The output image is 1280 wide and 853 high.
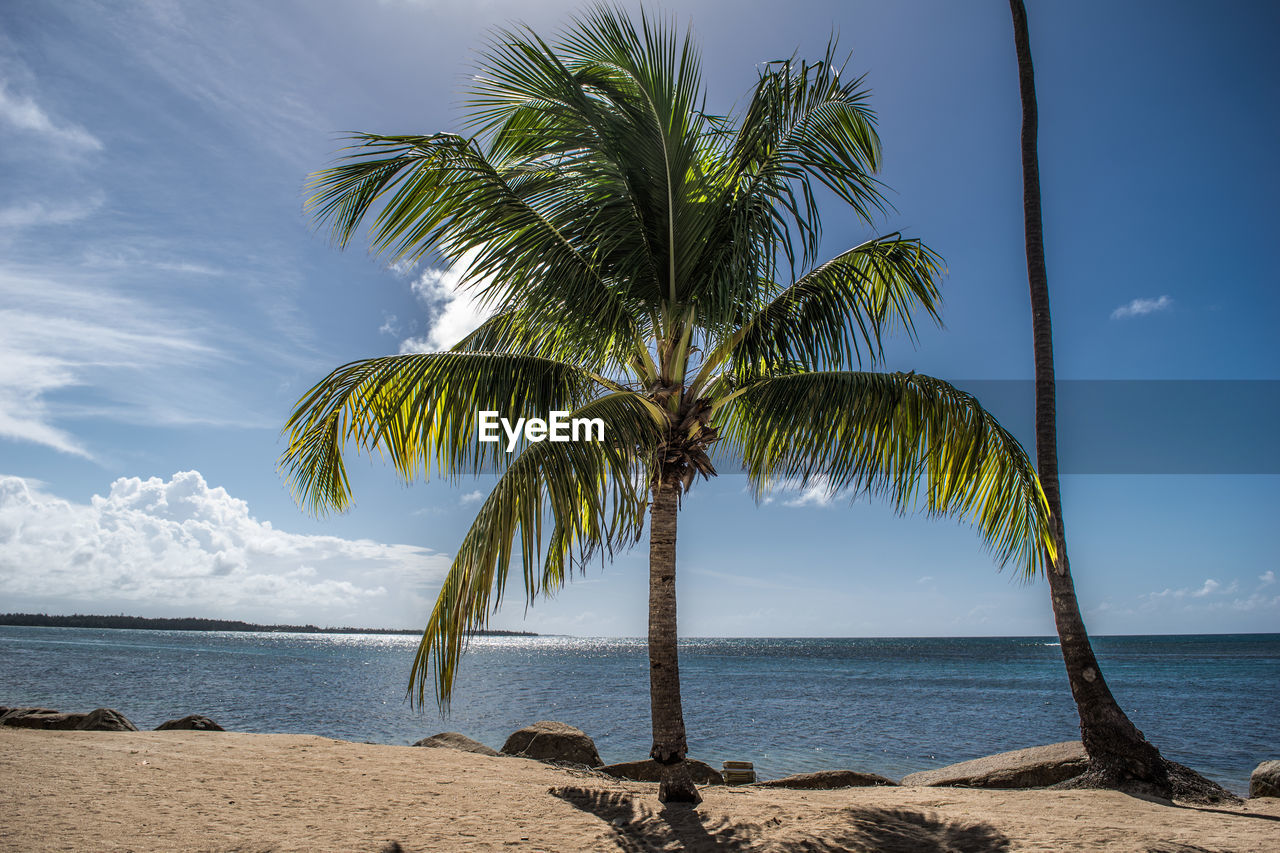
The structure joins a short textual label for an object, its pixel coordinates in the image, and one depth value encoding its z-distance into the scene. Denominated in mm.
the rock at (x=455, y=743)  10766
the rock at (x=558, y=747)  10414
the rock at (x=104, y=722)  10703
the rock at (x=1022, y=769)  8359
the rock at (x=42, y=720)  10703
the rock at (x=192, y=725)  11469
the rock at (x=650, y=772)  9766
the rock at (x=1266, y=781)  8352
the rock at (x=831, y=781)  9609
